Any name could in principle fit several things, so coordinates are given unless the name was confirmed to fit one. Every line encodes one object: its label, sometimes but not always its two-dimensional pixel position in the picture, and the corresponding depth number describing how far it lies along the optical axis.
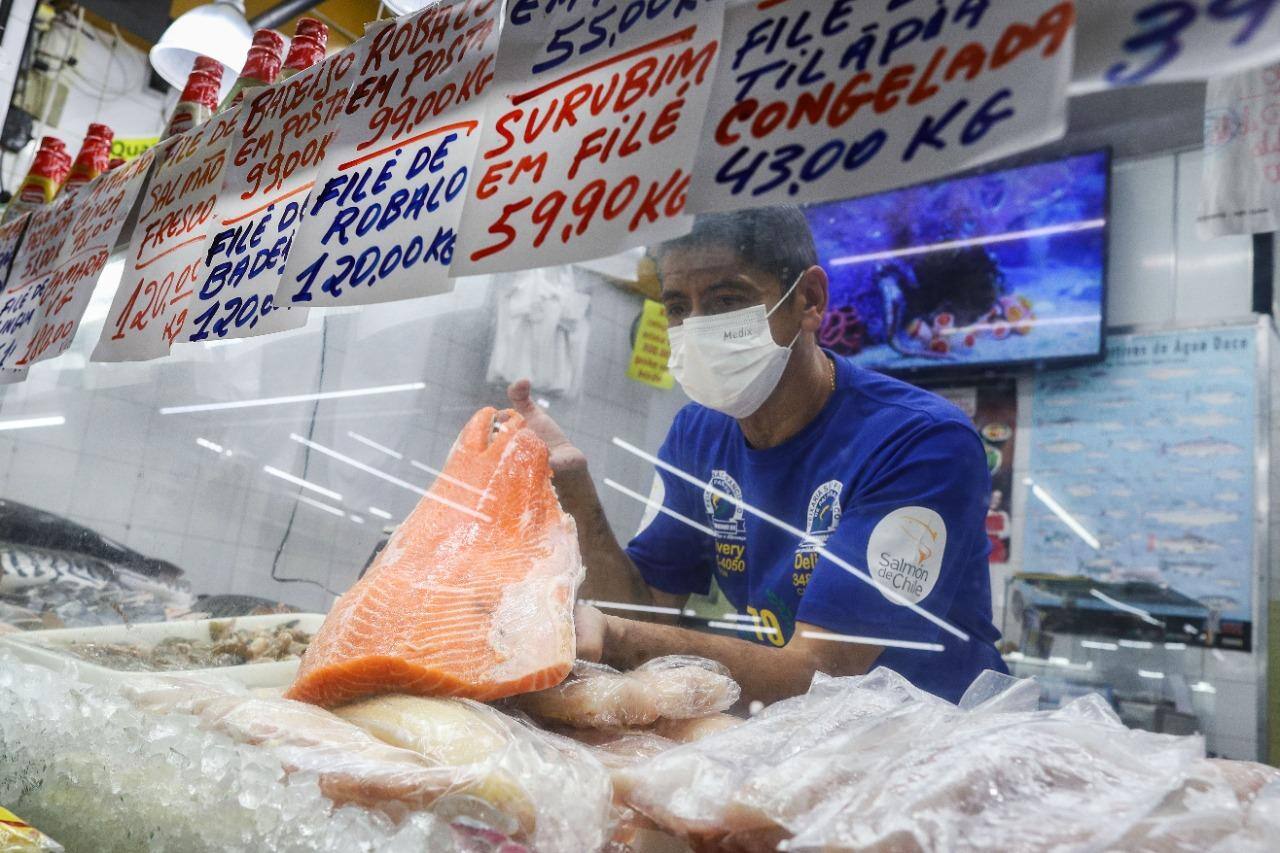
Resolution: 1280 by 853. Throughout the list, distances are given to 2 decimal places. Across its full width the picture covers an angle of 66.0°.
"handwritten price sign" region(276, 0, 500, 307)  1.39
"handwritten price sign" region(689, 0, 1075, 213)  0.84
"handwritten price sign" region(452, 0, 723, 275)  1.10
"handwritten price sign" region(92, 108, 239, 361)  1.90
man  1.27
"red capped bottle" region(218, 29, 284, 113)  2.16
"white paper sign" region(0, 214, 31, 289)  2.81
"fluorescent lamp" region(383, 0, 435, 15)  2.88
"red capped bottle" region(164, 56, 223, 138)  2.45
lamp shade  3.56
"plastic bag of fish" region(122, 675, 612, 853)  1.00
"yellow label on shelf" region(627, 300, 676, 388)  1.42
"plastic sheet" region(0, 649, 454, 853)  1.02
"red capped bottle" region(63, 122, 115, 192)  2.71
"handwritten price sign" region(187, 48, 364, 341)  1.69
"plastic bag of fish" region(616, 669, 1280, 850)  0.78
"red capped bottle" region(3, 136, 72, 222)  2.97
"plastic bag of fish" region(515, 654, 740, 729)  1.28
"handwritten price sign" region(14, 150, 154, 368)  2.21
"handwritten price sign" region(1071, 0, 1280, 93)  0.72
